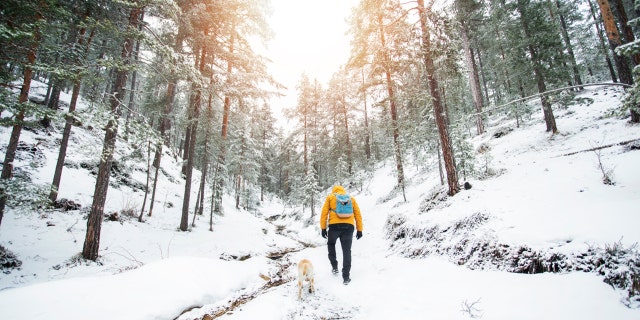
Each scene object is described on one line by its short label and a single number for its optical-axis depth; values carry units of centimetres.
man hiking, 612
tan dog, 505
